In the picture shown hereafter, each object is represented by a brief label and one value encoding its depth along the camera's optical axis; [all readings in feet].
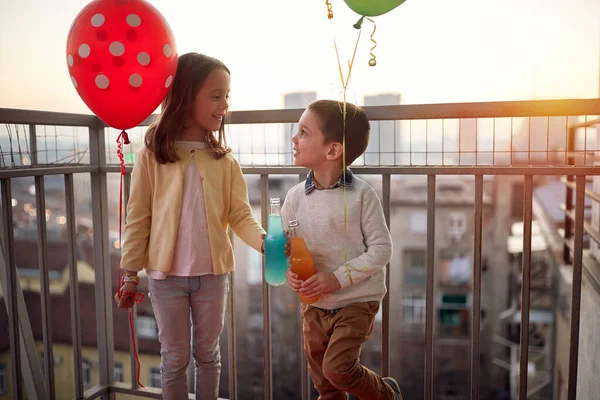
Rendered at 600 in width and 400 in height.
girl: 4.95
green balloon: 4.41
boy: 4.50
